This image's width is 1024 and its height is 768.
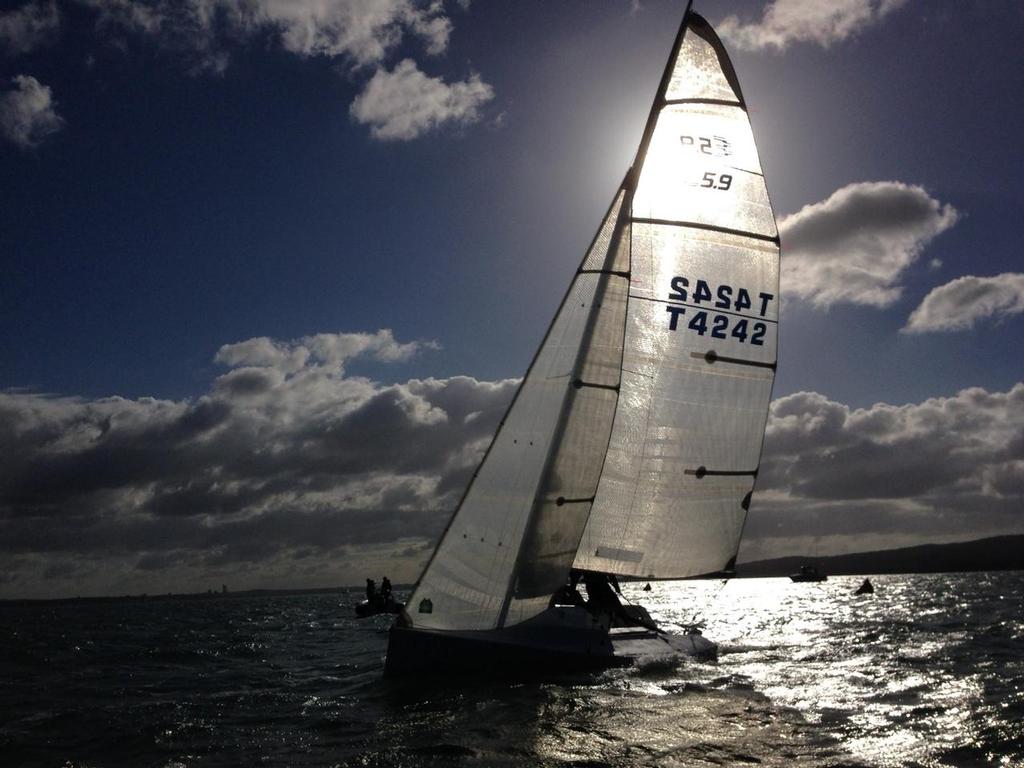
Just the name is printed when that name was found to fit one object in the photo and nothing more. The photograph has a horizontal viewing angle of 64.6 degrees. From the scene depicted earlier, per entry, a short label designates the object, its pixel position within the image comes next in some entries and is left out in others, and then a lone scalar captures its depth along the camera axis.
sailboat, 15.29
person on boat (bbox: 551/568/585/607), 17.39
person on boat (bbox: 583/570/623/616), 17.48
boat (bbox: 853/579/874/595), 72.00
